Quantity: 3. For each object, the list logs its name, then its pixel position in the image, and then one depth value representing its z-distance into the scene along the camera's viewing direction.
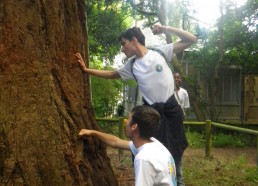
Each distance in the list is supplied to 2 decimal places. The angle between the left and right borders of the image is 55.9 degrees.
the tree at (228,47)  8.71
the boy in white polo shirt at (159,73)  2.30
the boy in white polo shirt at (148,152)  1.60
